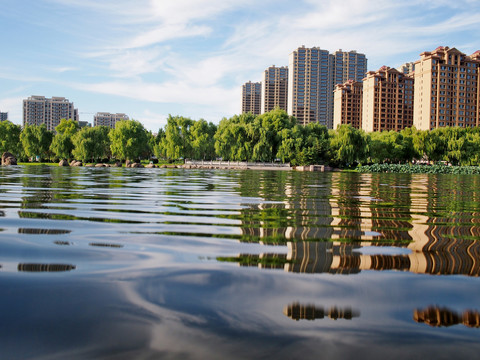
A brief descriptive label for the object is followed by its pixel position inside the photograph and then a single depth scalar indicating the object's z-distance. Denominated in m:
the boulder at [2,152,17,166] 52.91
